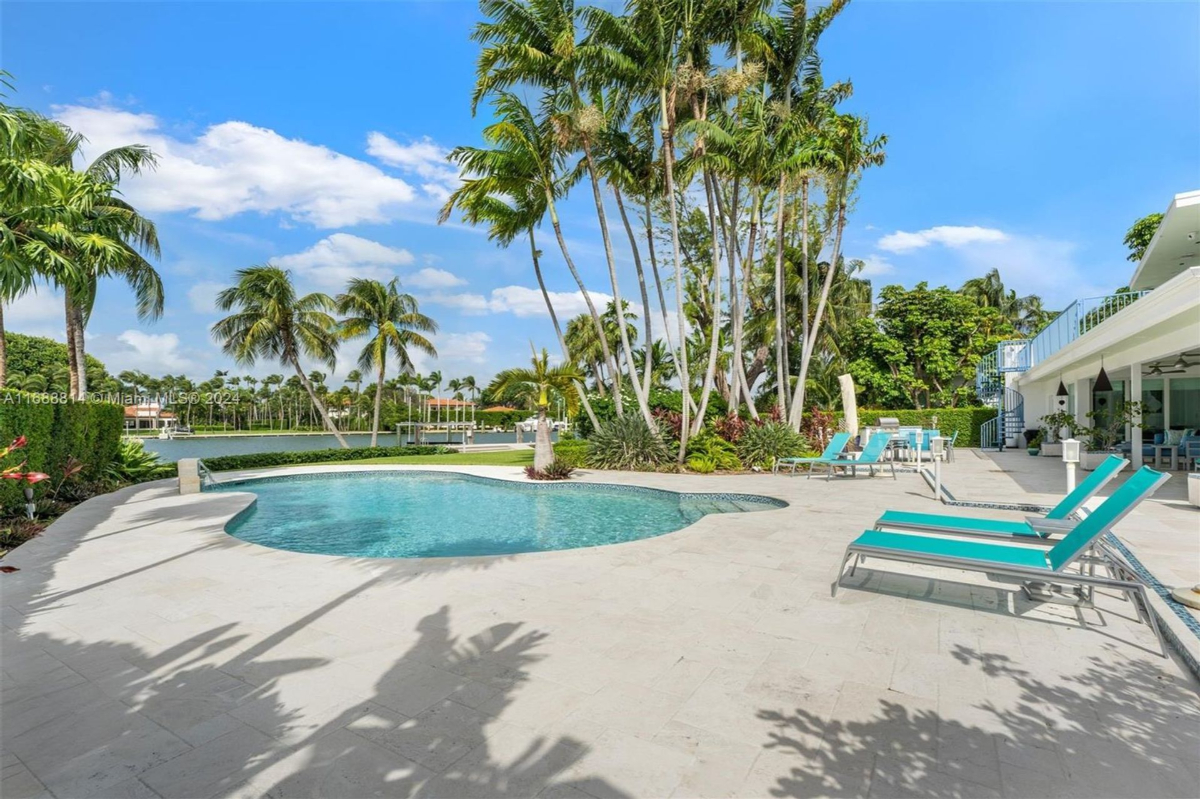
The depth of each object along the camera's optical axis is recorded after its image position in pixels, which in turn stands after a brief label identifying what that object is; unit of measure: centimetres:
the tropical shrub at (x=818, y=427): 1847
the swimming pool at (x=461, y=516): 834
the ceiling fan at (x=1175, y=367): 1483
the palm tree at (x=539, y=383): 1563
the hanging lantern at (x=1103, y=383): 1417
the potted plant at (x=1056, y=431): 1623
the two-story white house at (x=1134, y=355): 975
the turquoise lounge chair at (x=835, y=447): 1324
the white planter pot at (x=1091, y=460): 1448
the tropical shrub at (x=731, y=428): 1591
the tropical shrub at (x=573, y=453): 1687
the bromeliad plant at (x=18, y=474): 531
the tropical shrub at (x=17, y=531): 720
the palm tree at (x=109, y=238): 1195
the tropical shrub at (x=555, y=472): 1452
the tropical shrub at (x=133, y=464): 1436
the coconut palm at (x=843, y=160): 1591
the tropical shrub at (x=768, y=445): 1527
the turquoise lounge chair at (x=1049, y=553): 367
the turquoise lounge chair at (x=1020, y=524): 506
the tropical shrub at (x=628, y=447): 1573
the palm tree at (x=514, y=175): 1448
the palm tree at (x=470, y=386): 8238
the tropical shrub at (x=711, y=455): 1498
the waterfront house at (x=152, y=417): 7031
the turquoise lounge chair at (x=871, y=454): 1227
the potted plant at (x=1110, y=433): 1339
